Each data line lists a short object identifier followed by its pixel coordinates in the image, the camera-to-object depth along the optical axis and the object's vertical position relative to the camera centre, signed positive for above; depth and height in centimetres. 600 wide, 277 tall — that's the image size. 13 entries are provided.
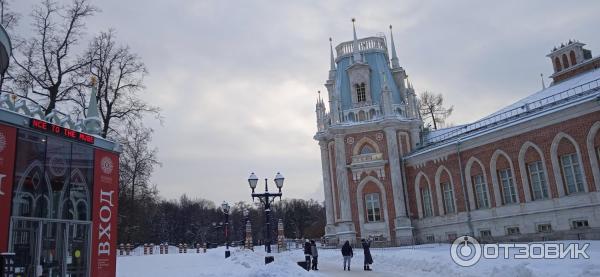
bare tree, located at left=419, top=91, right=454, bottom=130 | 5674 +1385
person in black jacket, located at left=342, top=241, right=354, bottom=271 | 2186 -63
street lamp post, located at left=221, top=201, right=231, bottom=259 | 3638 +268
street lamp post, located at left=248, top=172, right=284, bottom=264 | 2012 +228
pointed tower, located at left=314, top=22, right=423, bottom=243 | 3881 +743
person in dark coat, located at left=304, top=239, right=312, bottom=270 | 2136 -54
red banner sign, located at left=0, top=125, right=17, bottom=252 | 1110 +192
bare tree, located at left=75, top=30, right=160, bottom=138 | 2784 +1000
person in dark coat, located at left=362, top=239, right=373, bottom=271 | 2136 -104
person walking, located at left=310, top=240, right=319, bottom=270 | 2267 -77
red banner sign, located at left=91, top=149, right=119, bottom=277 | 1387 +109
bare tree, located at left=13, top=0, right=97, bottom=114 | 2475 +968
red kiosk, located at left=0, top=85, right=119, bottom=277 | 1145 +162
